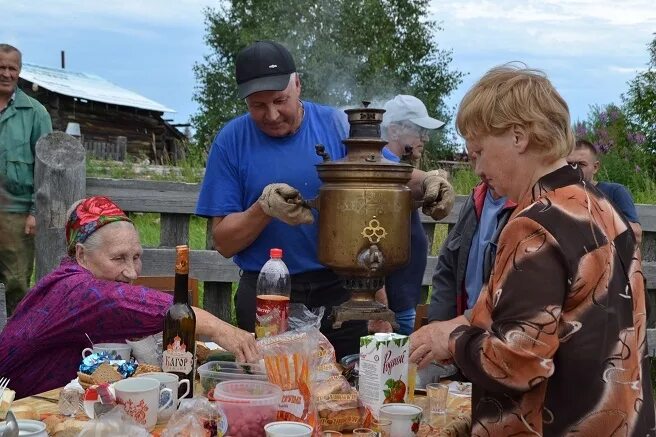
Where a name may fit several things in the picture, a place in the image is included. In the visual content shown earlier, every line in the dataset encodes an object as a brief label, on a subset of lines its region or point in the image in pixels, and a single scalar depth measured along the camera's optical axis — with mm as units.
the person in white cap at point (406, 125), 4207
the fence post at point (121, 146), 20370
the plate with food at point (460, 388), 2461
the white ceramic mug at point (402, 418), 1962
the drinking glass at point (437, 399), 2229
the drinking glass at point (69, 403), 2127
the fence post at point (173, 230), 5047
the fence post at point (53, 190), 4797
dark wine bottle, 2240
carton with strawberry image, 2053
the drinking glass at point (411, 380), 2199
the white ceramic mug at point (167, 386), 2084
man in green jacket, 4926
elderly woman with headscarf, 2490
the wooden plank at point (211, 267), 5055
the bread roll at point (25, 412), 2113
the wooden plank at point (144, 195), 4961
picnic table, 2070
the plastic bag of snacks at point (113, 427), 1735
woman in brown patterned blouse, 1722
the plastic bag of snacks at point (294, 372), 1901
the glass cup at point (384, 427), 1957
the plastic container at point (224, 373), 2135
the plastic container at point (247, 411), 1857
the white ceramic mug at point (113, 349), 2406
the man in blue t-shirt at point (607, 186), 4613
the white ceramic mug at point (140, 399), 1967
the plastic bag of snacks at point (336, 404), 2021
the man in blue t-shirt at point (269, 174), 3047
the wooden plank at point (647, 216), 5609
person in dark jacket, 3525
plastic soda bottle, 2482
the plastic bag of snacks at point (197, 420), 1846
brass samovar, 2428
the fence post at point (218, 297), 5137
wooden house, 20703
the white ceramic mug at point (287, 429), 1751
